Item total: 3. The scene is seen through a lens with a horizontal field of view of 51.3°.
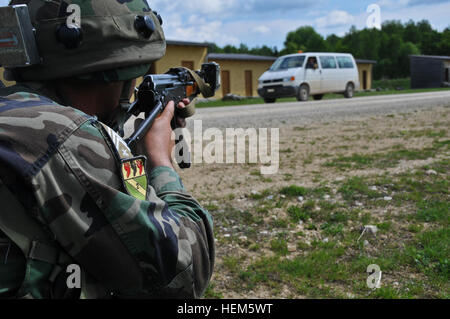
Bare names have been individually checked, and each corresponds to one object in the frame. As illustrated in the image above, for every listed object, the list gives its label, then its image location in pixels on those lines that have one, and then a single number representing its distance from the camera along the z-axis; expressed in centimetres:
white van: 1692
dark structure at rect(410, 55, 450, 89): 3944
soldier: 106
